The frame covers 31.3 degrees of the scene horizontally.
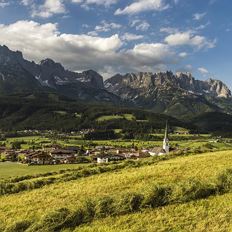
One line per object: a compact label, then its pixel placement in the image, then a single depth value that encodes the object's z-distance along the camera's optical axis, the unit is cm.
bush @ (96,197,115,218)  2025
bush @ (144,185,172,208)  2120
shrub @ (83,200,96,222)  2000
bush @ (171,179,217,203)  2155
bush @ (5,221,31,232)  1875
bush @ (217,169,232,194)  2313
